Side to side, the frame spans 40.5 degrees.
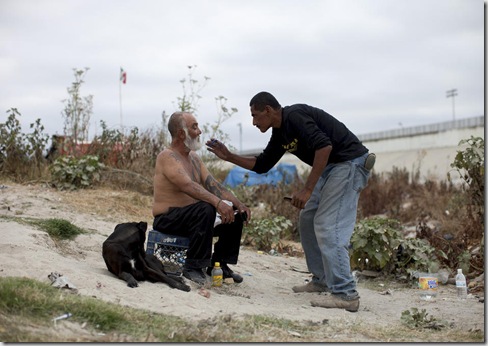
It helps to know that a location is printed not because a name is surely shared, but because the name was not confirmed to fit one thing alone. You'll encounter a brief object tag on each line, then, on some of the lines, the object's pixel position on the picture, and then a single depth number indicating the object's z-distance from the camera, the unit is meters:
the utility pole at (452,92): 49.03
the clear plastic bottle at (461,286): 7.00
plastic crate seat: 6.38
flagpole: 12.97
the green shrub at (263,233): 9.60
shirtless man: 6.13
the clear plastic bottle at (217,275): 6.38
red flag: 14.78
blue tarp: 14.98
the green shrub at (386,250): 7.91
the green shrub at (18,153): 11.84
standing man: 5.84
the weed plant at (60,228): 7.44
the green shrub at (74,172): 11.26
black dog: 5.75
